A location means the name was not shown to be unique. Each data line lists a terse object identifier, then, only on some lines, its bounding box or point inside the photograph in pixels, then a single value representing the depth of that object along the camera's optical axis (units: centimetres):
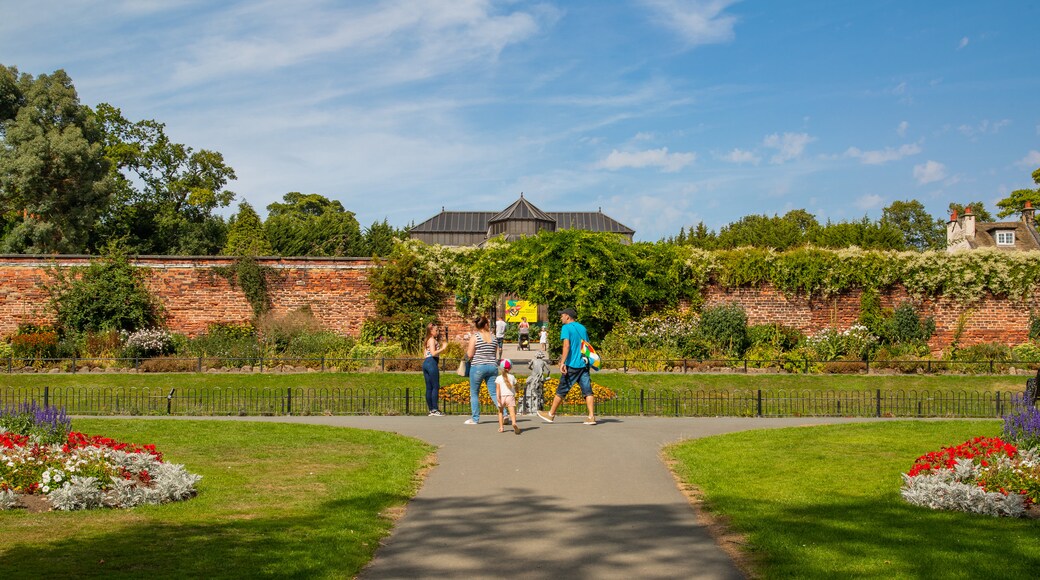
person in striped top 1464
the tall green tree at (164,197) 5081
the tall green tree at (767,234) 5581
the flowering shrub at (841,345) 2530
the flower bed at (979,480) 816
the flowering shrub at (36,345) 2425
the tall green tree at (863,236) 5177
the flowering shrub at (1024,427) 948
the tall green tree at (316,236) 5394
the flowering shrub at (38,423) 973
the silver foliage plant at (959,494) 809
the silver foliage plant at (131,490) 825
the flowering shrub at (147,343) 2469
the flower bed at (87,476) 831
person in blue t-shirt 1398
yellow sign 3238
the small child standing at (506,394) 1350
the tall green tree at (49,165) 3916
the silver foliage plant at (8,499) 821
